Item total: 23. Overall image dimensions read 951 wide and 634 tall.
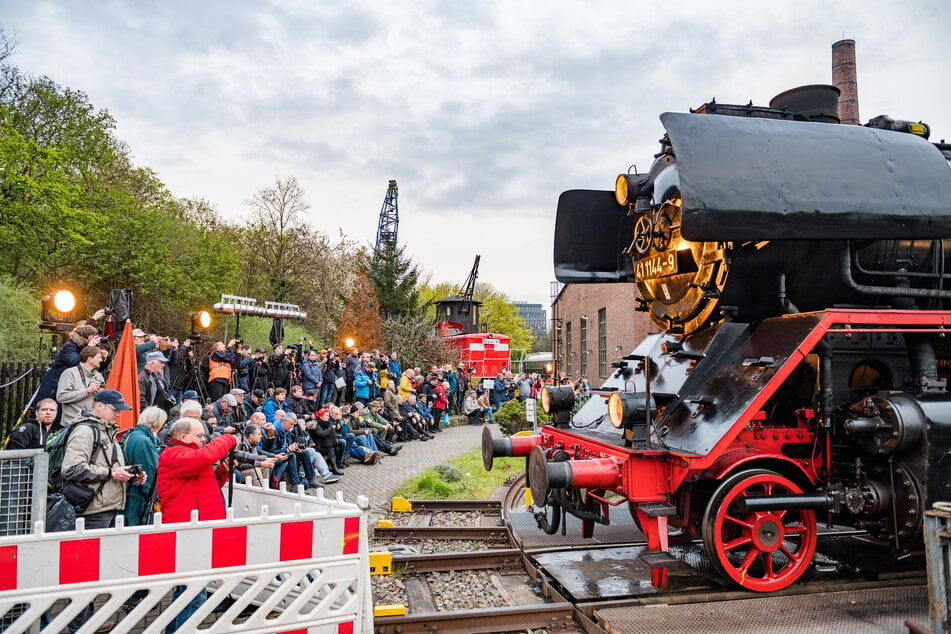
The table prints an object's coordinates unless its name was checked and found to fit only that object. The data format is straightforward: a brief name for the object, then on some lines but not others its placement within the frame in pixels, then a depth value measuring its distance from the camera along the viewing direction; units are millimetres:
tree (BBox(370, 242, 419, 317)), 26500
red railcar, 27766
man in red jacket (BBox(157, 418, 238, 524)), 3998
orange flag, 5766
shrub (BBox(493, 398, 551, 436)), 13828
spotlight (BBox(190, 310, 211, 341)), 6812
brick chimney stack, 19609
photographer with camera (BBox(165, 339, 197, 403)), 9070
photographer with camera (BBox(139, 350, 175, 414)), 7234
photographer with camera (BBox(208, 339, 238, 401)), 9320
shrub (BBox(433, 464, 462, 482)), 9602
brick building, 23125
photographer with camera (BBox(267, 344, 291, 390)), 11039
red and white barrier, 2680
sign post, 9291
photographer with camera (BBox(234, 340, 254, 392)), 10320
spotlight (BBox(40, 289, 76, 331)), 5957
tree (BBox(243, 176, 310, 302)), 29141
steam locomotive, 4141
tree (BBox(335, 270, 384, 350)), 25734
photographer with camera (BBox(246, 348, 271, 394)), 10586
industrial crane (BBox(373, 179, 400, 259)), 45656
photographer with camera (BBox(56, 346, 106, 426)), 5223
